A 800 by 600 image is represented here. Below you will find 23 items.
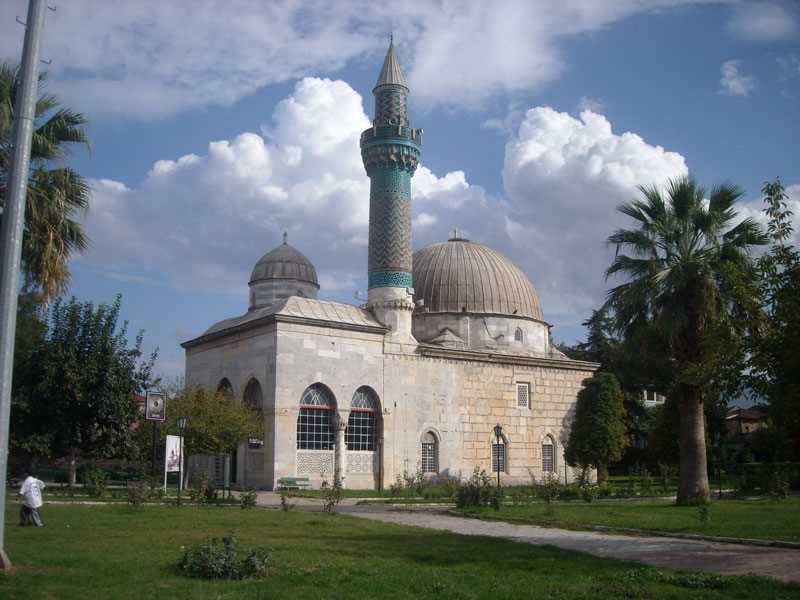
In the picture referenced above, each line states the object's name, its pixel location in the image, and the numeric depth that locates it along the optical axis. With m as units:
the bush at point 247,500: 18.70
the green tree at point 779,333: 10.87
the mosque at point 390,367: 30.39
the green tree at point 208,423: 25.86
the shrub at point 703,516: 14.33
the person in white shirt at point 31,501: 13.02
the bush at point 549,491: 21.52
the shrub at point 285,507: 17.97
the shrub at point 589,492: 23.77
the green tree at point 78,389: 20.72
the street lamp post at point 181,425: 19.97
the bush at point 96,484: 21.44
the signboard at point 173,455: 19.64
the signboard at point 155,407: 17.98
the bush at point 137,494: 17.22
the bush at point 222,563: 8.70
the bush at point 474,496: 19.94
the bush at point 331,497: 18.11
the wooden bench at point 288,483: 28.56
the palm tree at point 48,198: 14.80
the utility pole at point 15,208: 8.09
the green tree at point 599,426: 36.59
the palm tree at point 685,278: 19.64
